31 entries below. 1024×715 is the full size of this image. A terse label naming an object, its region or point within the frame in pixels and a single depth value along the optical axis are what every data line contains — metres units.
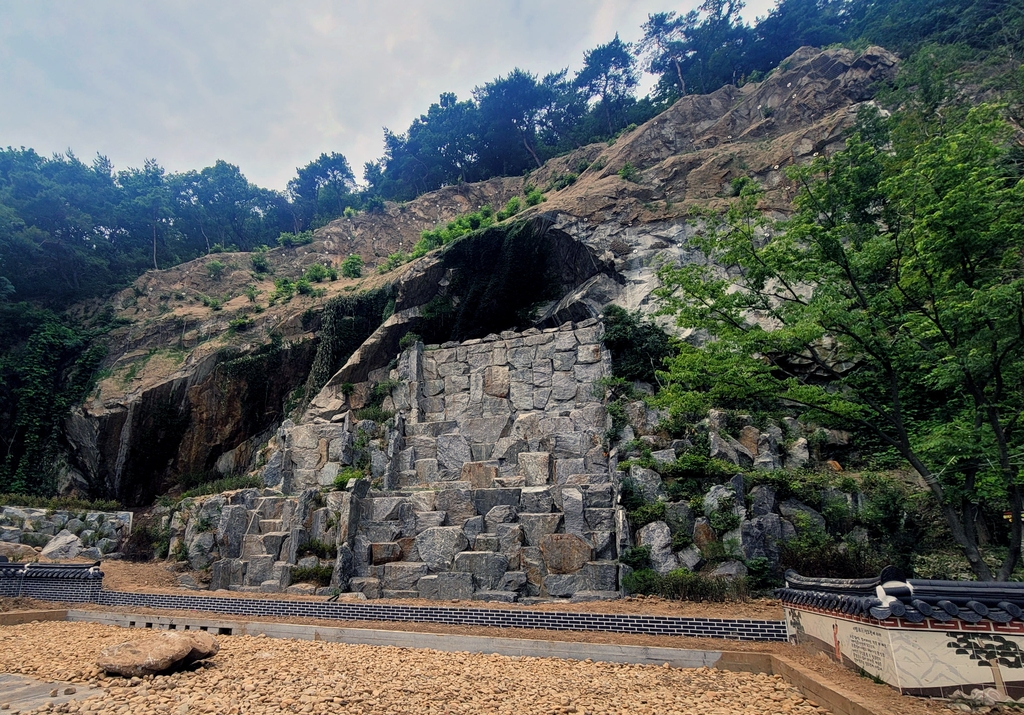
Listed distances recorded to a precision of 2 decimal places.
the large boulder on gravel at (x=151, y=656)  5.62
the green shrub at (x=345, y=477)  13.98
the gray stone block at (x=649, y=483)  10.98
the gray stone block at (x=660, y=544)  9.92
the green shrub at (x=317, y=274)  27.48
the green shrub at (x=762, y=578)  9.27
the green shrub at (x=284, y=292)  24.70
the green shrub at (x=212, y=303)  25.02
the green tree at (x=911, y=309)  6.84
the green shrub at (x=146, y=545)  15.52
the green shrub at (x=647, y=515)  10.47
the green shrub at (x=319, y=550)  12.20
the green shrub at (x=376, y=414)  16.78
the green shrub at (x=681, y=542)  10.02
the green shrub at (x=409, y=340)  18.53
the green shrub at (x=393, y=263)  25.33
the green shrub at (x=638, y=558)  10.09
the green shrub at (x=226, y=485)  16.36
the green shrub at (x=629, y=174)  21.78
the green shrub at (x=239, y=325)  22.72
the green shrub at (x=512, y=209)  24.03
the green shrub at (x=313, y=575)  11.71
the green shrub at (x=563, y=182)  25.87
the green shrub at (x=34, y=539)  15.94
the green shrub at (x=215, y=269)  29.83
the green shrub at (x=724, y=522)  9.94
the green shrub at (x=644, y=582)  9.62
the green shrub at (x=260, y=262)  31.75
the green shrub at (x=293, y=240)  34.31
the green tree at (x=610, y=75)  35.56
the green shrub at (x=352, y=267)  27.73
